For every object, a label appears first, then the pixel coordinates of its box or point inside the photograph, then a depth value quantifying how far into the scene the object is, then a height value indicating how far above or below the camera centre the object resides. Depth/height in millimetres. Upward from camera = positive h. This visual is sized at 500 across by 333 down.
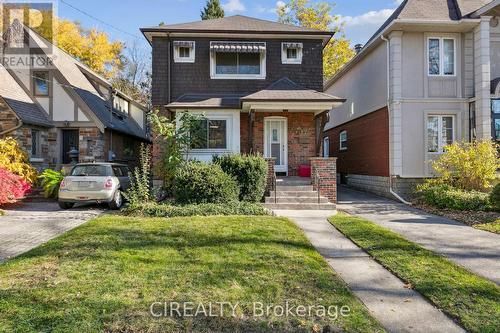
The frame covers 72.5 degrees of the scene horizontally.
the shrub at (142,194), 9812 -839
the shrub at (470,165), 11430 -33
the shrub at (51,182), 12648 -601
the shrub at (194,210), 9164 -1215
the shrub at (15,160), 11961 +230
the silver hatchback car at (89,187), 10266 -636
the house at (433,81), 12992 +3257
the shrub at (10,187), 10250 -652
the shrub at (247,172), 10727 -222
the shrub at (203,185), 10031 -594
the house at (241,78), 14055 +3787
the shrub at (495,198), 9922 -999
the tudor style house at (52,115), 14195 +2290
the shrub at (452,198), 10344 -1066
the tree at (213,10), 32938 +15156
